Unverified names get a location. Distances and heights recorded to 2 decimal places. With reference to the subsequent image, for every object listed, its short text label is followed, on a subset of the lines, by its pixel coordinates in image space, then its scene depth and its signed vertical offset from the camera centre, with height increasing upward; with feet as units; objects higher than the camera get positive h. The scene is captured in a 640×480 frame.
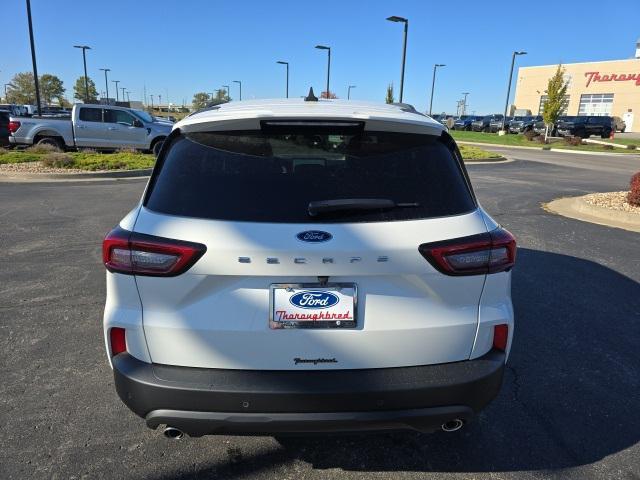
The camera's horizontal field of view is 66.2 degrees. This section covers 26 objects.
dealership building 197.47 +15.82
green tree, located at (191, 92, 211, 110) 403.44 +10.46
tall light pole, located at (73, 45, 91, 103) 149.11 +16.46
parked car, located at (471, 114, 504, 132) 179.01 -0.80
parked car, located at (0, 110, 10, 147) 60.82 -3.52
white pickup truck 56.39 -2.78
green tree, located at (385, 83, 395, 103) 144.58 +6.78
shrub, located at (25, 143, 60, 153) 53.26 -4.84
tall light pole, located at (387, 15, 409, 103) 77.05 +11.58
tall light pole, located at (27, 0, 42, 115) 69.21 +7.69
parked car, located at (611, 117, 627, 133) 191.38 +0.59
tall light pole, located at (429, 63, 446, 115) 182.60 +14.83
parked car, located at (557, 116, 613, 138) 141.28 -0.30
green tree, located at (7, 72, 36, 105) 283.18 +7.40
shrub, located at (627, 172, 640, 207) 30.69 -3.98
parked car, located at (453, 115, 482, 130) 188.24 -0.96
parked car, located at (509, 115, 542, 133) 159.33 -0.15
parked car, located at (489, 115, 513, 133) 168.76 -1.07
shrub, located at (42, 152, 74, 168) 45.80 -5.19
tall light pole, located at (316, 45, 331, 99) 119.30 +14.59
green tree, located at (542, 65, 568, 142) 108.68 +5.60
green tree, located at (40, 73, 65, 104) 291.99 +9.39
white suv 6.73 -2.53
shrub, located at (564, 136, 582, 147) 105.81 -3.59
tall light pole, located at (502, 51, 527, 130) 127.04 +14.97
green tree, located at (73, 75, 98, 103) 293.43 +9.19
